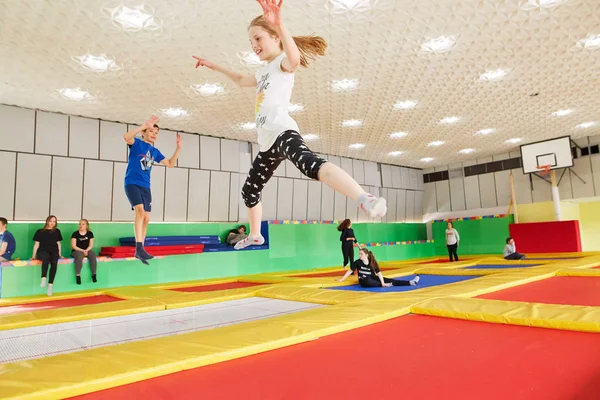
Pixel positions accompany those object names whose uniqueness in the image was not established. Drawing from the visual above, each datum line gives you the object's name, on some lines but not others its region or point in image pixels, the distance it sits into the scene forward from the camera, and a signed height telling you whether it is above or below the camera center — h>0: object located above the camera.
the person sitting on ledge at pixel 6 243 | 6.68 +0.17
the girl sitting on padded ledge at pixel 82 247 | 7.34 +0.07
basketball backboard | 11.89 +2.57
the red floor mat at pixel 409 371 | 1.42 -0.53
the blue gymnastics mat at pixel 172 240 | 8.44 +0.18
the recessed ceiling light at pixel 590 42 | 6.37 +3.15
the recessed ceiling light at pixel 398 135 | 11.09 +3.00
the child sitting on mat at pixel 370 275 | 5.96 -0.48
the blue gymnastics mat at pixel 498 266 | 8.59 -0.59
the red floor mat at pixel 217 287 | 6.77 -0.70
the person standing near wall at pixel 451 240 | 11.70 +0.03
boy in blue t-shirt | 3.93 +0.70
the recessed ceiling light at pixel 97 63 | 6.16 +2.96
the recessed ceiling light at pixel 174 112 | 8.55 +2.95
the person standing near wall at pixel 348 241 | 8.55 +0.05
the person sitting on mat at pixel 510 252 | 9.77 -0.31
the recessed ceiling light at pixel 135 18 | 5.03 +3.00
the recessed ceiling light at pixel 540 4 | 5.33 +3.14
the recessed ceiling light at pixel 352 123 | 9.80 +3.00
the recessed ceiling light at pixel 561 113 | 9.88 +3.11
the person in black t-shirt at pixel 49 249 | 6.82 +0.05
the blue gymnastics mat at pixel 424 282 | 5.63 -0.65
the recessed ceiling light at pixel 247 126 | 9.73 +2.96
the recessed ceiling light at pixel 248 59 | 6.31 +3.03
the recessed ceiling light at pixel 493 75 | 7.41 +3.10
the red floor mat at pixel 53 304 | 5.26 -0.73
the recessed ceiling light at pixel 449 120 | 10.02 +3.05
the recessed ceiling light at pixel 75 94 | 7.29 +2.91
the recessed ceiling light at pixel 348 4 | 5.09 +3.06
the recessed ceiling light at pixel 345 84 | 7.50 +3.03
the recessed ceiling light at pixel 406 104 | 8.71 +3.03
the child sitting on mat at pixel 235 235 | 9.91 +0.29
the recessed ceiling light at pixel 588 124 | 10.94 +3.11
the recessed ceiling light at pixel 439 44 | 6.15 +3.09
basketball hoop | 12.27 +2.14
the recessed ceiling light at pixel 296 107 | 8.62 +3.00
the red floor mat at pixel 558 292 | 3.64 -0.57
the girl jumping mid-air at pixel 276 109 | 2.01 +0.84
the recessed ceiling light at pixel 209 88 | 7.38 +2.98
